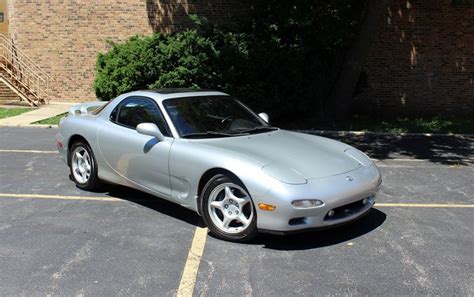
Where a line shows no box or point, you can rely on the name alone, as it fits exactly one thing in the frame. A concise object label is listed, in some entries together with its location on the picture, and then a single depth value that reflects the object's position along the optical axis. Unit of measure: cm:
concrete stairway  1627
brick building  1545
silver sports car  434
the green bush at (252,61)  1231
